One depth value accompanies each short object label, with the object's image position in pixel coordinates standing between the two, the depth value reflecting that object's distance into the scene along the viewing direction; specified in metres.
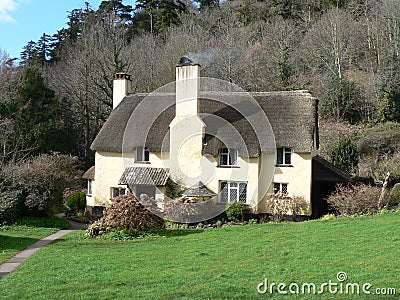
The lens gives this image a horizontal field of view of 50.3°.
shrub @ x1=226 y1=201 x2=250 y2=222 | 20.67
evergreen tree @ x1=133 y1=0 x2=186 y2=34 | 49.34
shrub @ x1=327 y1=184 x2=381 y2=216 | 18.59
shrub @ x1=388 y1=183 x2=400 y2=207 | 18.92
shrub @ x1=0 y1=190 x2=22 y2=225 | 18.31
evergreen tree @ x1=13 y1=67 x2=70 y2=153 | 30.55
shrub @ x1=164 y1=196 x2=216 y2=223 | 19.73
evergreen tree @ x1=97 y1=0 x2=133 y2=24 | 49.53
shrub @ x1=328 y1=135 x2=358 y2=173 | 26.09
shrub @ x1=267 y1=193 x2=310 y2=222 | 20.70
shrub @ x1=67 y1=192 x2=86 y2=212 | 25.62
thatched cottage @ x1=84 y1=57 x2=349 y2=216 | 21.34
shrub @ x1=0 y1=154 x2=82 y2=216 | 19.86
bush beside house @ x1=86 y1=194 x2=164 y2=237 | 16.12
